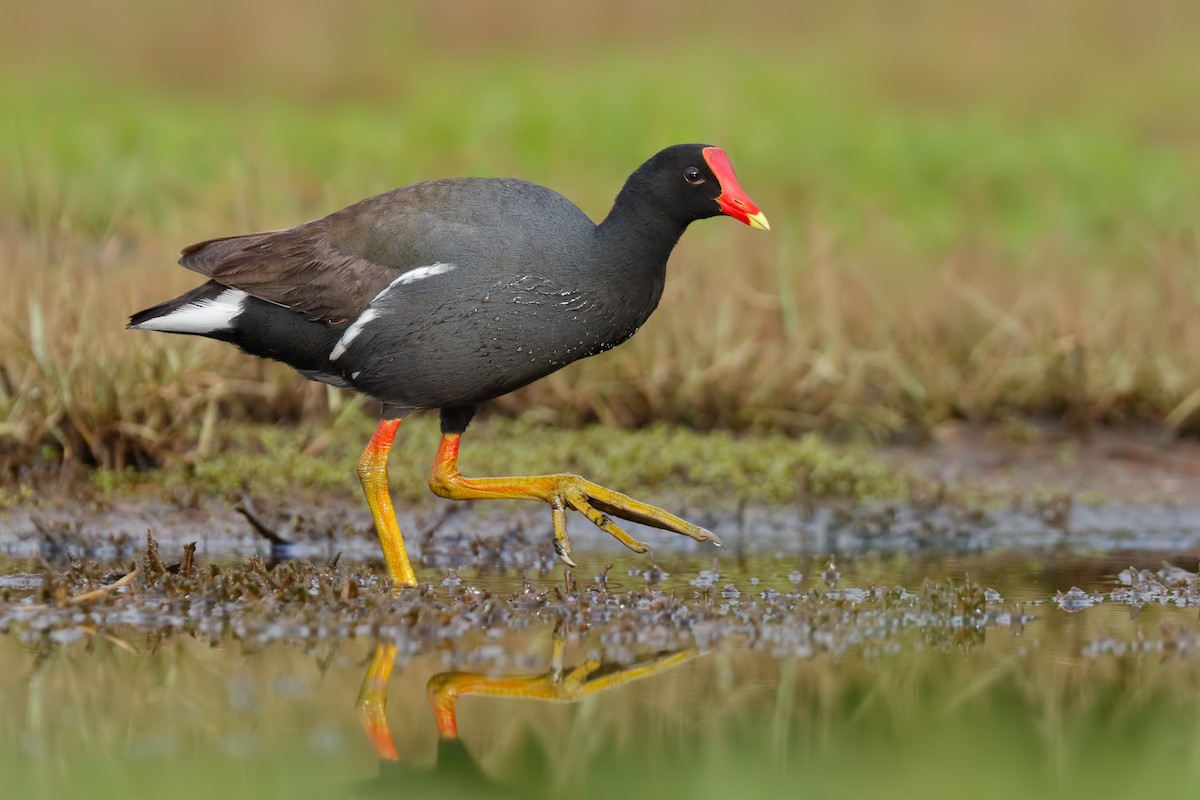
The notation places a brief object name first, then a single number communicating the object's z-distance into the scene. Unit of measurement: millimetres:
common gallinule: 12148
